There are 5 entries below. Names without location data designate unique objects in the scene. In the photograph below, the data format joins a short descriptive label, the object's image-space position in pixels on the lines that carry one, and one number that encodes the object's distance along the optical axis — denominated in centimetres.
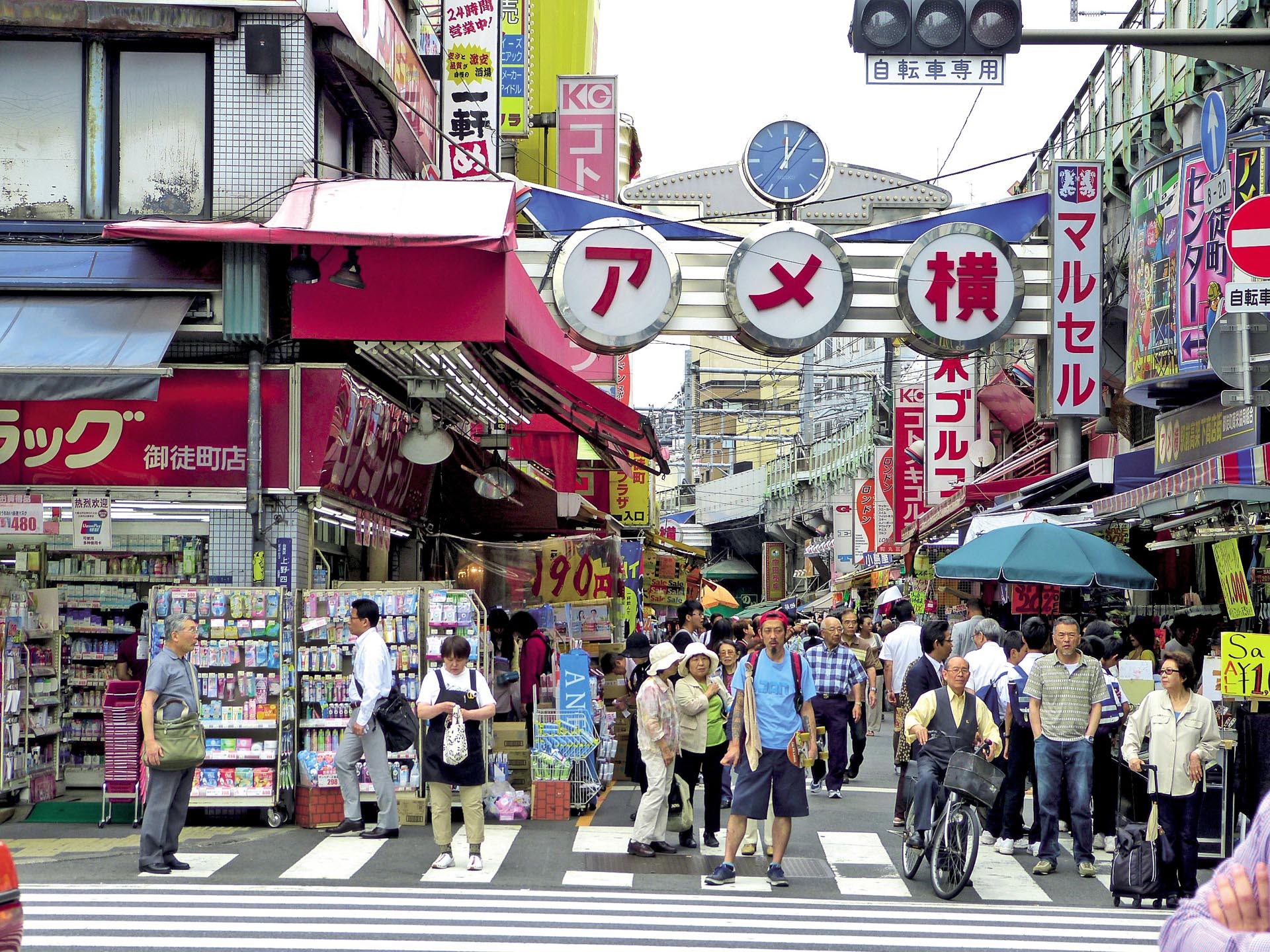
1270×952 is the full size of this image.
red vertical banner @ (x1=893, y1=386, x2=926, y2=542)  3466
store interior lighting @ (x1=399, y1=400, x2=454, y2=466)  1653
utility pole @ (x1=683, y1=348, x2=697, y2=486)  4938
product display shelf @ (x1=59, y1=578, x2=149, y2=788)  1539
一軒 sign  2017
